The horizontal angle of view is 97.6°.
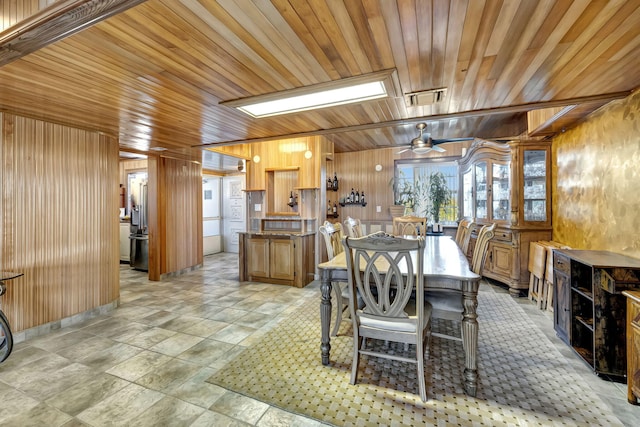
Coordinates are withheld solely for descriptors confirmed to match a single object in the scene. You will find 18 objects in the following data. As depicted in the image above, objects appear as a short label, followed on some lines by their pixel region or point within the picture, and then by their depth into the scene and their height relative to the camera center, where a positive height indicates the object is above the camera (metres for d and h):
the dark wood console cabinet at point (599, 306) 2.05 -0.78
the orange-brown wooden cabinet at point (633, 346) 1.78 -0.90
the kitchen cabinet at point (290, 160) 4.82 +0.91
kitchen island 4.55 -0.78
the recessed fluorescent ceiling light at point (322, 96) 2.14 +0.99
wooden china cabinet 3.80 +0.10
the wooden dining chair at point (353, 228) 3.57 -0.23
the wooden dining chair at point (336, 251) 2.61 -0.47
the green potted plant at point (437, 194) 5.71 +0.32
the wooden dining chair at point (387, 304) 1.81 -0.65
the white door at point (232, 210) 7.72 +0.03
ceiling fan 3.88 +0.93
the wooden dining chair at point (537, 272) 3.36 -0.79
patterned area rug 1.71 -1.26
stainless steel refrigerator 5.67 -0.33
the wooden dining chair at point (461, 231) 3.90 -0.31
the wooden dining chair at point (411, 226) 4.53 -0.26
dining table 1.91 -0.55
